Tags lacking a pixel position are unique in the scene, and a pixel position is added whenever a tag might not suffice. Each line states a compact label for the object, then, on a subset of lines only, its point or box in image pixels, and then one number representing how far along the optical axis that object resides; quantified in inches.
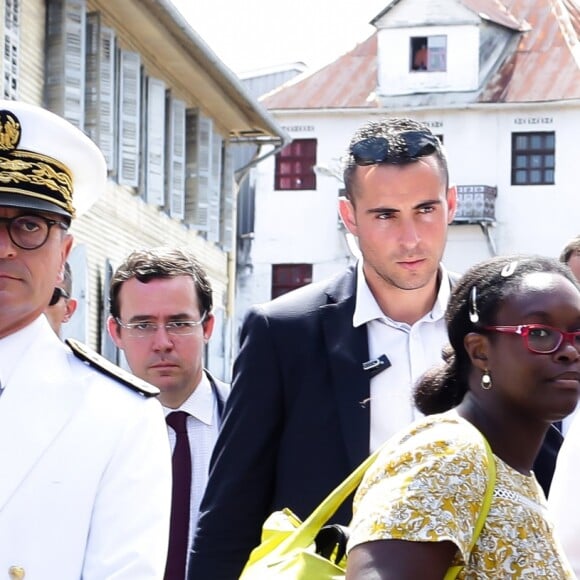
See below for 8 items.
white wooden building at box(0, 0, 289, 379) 1161.3
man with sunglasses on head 293.0
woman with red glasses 187.2
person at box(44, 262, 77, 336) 384.0
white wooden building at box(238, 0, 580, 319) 2656.8
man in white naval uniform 213.9
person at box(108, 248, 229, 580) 352.1
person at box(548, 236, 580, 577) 253.8
